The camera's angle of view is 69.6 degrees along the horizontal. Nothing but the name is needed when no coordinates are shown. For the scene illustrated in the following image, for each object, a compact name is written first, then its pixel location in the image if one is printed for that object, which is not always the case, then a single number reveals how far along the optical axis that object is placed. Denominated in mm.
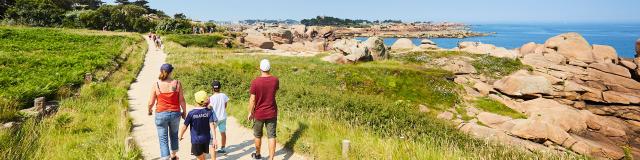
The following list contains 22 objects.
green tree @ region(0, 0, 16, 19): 74350
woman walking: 9008
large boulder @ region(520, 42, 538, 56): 59894
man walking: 9250
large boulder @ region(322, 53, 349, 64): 42062
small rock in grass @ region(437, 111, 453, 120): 28031
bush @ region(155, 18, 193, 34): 84950
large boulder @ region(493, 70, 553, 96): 34438
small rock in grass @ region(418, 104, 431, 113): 30039
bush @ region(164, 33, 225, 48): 61312
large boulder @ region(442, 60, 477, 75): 41719
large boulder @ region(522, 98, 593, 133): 27344
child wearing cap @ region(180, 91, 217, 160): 8816
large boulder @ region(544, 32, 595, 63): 51438
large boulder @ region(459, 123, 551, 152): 21414
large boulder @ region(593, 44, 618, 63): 51188
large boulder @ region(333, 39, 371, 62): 42422
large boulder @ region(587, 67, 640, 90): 41562
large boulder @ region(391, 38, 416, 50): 64375
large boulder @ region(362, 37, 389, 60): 45812
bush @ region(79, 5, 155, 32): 78938
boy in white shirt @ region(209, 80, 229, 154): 10672
